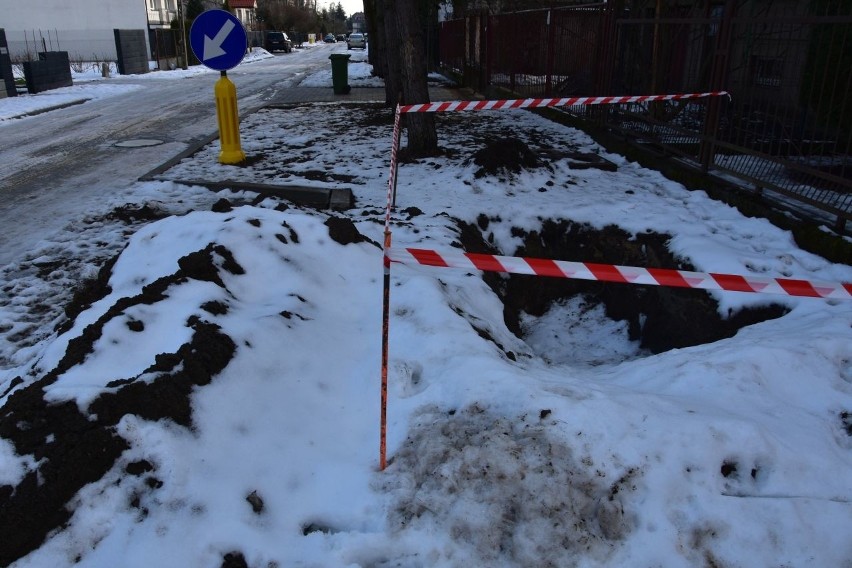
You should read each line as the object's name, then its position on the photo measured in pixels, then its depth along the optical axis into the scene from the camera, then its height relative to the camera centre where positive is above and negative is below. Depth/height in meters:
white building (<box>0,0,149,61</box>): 40.97 +2.01
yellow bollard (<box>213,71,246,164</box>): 9.10 -0.87
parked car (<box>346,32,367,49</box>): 67.06 +1.60
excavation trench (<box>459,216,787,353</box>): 4.96 -1.90
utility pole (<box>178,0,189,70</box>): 37.34 +1.54
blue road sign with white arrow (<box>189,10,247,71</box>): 8.62 +0.24
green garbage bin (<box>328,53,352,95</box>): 18.64 -0.43
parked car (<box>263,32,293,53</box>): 60.41 +1.36
